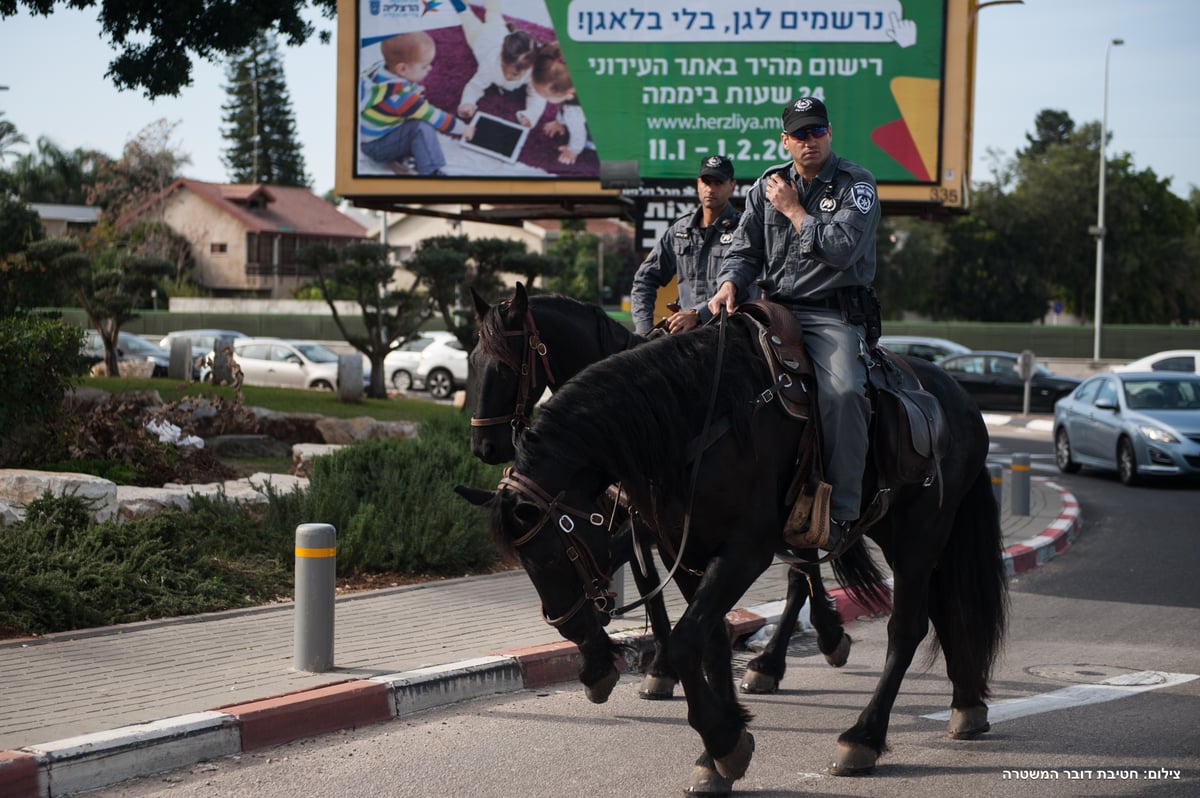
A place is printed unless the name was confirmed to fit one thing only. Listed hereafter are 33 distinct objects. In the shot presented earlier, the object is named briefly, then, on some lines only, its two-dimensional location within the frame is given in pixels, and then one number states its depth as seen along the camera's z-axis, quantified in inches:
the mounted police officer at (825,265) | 202.1
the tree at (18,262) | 675.4
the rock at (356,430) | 604.1
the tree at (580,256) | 2581.2
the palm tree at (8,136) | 2124.8
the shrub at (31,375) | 377.4
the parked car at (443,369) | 1365.7
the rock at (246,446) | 543.5
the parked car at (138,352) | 1158.8
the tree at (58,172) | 2394.2
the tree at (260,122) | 3528.5
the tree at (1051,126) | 4877.0
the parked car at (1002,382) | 1251.8
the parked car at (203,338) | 1342.3
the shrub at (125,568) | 280.5
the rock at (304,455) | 467.5
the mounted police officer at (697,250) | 288.4
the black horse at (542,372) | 253.1
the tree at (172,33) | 612.4
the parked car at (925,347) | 1305.4
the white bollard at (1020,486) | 540.4
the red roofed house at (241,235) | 2753.4
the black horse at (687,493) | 177.2
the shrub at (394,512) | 357.7
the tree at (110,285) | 899.4
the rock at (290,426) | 602.2
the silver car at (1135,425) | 656.4
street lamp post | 1721.9
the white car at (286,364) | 1211.2
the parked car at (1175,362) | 1051.2
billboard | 682.2
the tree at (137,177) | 2460.6
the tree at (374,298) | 899.4
